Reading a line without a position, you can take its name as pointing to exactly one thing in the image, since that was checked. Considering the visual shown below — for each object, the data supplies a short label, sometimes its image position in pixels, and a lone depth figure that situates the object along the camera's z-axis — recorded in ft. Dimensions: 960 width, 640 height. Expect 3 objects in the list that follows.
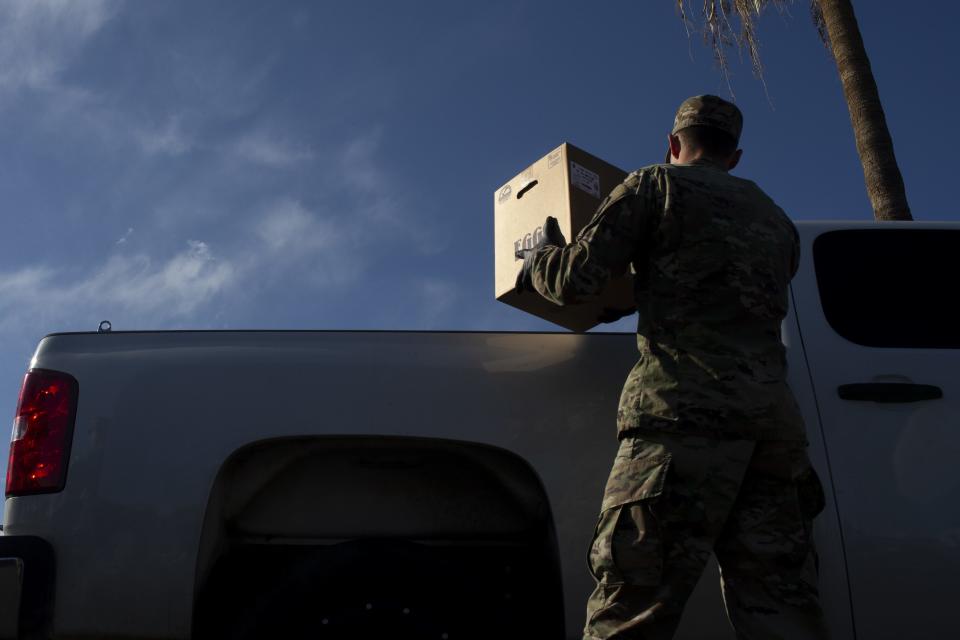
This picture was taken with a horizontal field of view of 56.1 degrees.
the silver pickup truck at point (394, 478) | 8.07
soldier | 7.04
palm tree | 22.17
